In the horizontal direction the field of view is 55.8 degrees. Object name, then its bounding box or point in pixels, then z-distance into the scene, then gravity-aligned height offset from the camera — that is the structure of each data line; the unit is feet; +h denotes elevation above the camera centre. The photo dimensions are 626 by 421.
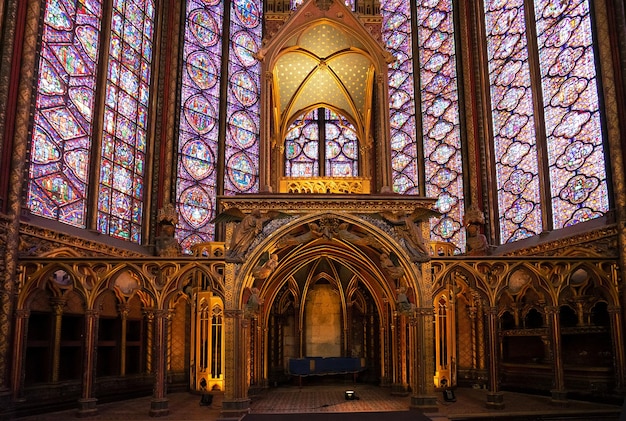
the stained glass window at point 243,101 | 65.36 +23.93
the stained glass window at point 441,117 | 63.62 +21.53
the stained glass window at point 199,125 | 60.70 +19.95
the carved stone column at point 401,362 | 50.29 -4.43
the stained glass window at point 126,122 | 51.13 +17.46
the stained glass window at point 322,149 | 71.46 +19.73
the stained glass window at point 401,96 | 67.51 +24.97
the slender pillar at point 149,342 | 52.49 -2.46
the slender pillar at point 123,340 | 49.60 -2.13
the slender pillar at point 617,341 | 39.83 -2.20
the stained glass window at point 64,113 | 42.91 +15.34
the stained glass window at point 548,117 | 46.91 +16.70
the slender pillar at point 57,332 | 42.78 -1.21
